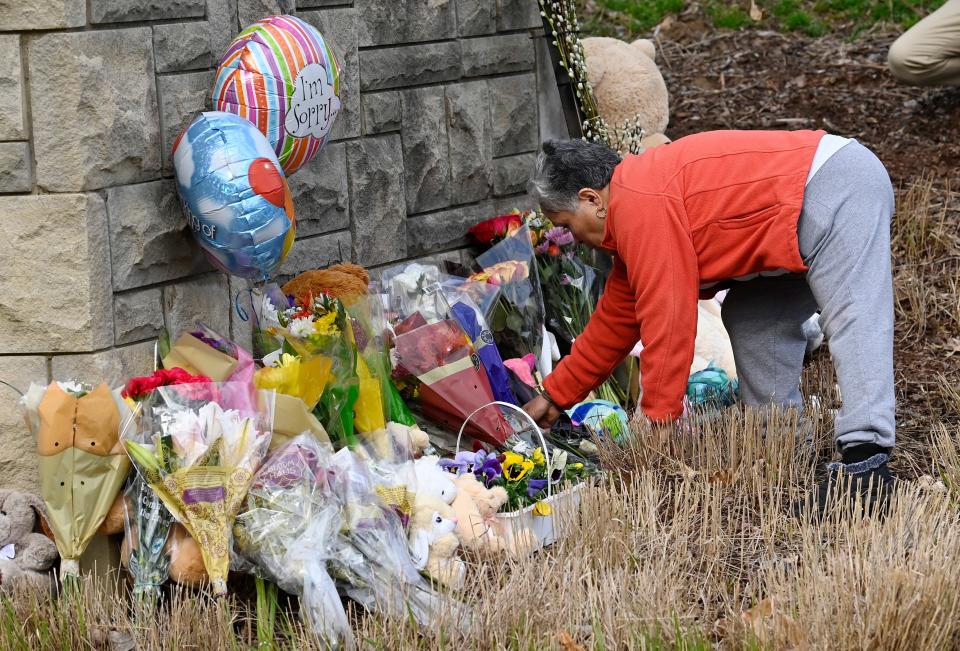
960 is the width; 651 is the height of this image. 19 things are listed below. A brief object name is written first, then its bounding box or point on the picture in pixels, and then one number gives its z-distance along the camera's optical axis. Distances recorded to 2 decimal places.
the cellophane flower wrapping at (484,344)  8.02
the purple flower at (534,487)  6.97
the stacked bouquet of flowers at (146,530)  5.59
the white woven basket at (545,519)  6.22
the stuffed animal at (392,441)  6.59
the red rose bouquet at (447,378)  7.47
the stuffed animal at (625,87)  12.54
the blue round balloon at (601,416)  8.04
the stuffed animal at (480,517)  6.22
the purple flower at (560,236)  10.14
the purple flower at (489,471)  7.01
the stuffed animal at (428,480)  6.32
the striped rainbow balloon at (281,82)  6.88
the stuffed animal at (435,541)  5.94
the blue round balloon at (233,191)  6.38
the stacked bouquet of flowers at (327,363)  6.50
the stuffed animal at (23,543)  5.71
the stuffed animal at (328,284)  7.81
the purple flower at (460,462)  7.11
